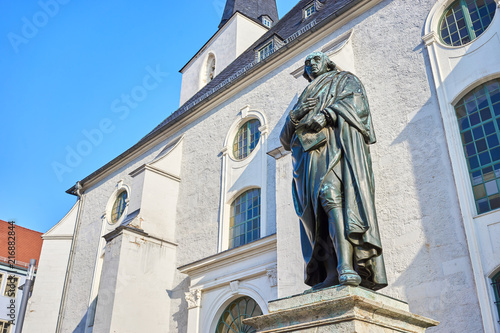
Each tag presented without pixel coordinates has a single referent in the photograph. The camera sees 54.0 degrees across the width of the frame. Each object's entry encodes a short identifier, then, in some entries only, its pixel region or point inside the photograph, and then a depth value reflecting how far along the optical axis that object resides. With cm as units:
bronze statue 386
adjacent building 2887
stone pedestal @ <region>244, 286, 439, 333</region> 326
